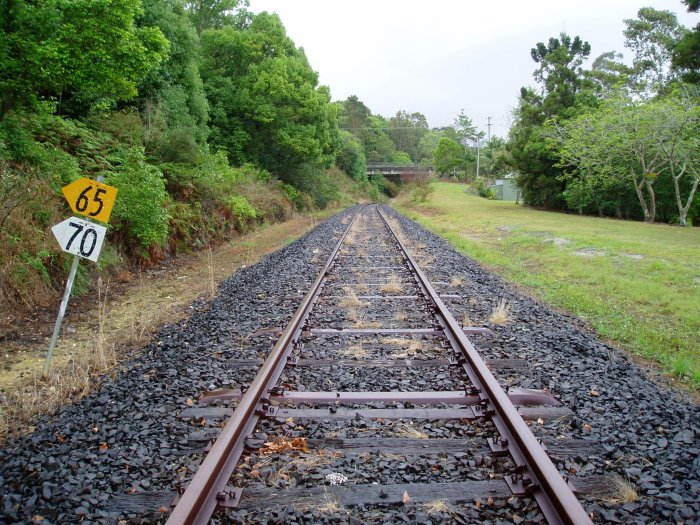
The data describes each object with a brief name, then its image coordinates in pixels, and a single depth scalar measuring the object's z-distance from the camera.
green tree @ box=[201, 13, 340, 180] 25.95
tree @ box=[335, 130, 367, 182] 63.82
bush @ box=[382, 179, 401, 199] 81.62
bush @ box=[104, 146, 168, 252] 9.30
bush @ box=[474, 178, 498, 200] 68.30
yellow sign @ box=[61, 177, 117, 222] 4.71
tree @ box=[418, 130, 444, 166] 120.94
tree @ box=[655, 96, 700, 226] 24.33
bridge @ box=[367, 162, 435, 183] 73.62
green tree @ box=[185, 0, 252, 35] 32.81
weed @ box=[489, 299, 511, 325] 6.30
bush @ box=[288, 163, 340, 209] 31.72
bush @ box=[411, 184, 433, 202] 46.87
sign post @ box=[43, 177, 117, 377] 4.71
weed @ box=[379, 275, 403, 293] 8.02
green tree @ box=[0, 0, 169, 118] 6.64
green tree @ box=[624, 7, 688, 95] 49.84
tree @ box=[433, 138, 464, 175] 98.56
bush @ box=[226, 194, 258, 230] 16.17
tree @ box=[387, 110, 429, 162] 124.25
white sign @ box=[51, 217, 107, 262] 4.71
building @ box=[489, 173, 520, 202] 63.41
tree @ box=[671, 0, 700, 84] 15.34
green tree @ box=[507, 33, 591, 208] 37.22
